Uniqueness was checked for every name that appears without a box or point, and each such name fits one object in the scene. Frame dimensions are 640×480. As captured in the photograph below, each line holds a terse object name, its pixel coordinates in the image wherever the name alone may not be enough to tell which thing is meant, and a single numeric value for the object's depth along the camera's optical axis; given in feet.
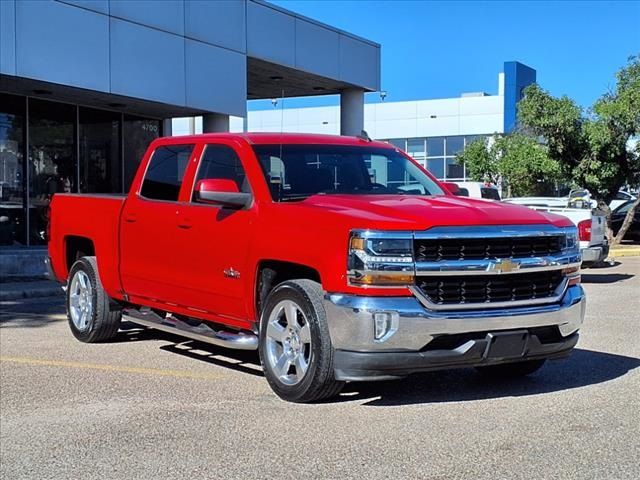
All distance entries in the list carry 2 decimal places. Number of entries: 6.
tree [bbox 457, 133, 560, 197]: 82.84
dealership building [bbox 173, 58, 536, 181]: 147.54
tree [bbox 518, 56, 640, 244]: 77.20
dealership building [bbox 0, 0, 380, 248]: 52.85
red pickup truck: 17.92
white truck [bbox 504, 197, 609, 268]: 47.09
